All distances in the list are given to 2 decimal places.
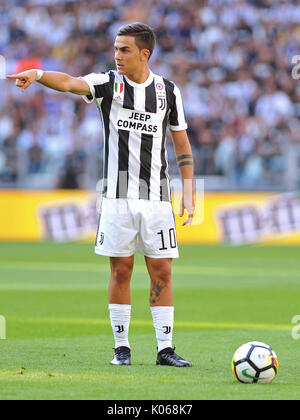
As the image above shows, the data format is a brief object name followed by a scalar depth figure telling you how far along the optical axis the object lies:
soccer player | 12.20
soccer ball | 10.61
